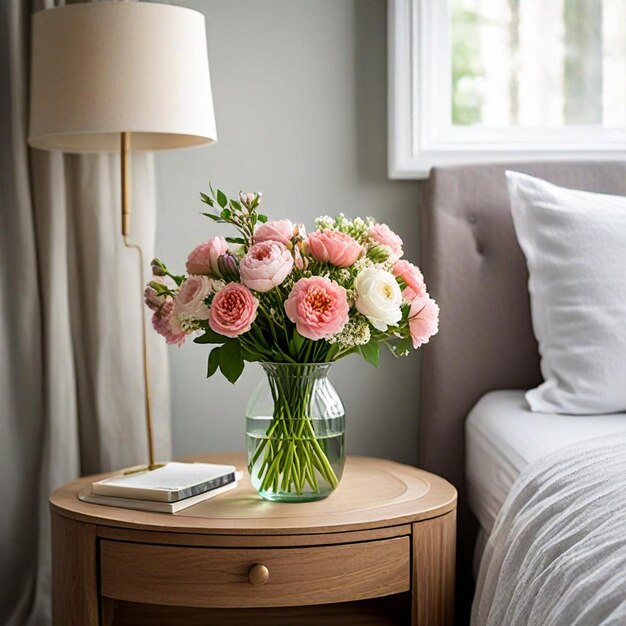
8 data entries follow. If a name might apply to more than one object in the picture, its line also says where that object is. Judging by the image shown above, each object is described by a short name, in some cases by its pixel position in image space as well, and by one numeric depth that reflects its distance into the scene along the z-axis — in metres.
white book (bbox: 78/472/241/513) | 1.46
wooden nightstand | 1.38
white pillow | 1.74
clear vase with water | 1.46
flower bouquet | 1.34
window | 2.19
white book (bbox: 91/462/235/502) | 1.47
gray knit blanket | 1.01
